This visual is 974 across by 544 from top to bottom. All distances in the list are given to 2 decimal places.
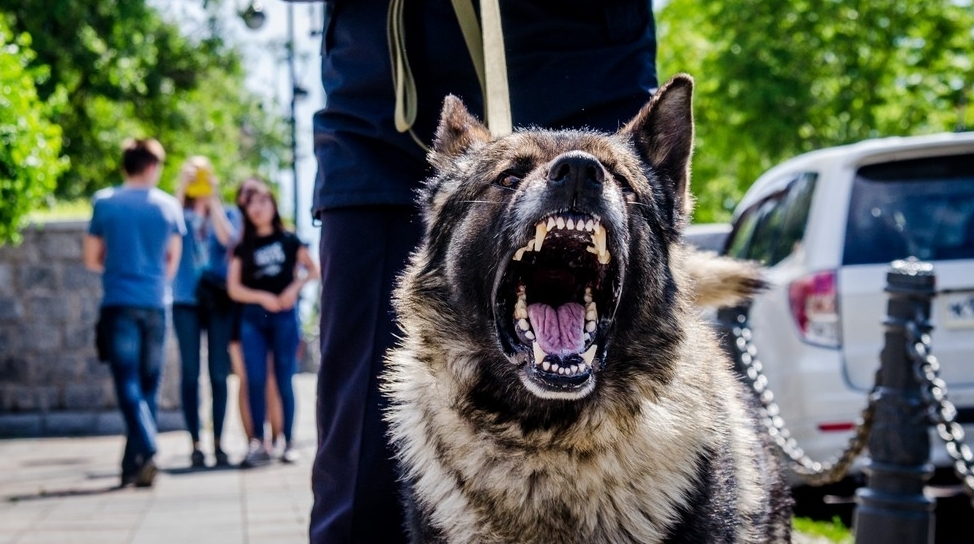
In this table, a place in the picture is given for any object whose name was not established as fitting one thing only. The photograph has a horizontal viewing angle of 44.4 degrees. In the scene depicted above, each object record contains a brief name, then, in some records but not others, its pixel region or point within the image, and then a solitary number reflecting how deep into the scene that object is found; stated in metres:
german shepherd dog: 2.68
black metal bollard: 4.78
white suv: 6.82
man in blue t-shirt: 8.47
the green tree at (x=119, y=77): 23.64
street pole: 27.70
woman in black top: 9.62
